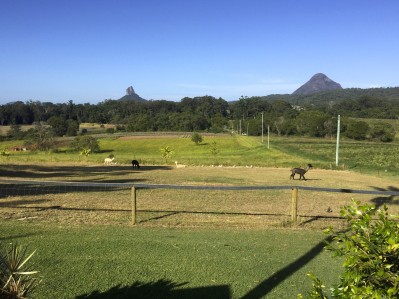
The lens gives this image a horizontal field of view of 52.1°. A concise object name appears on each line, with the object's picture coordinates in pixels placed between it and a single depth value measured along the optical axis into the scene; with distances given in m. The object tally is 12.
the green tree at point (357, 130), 91.25
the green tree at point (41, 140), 68.30
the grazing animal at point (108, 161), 40.90
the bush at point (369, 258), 2.29
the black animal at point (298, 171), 26.64
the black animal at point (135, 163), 35.92
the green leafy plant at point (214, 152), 57.97
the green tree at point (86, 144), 67.00
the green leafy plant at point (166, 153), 46.15
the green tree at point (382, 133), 90.12
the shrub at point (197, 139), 78.19
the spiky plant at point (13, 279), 2.75
